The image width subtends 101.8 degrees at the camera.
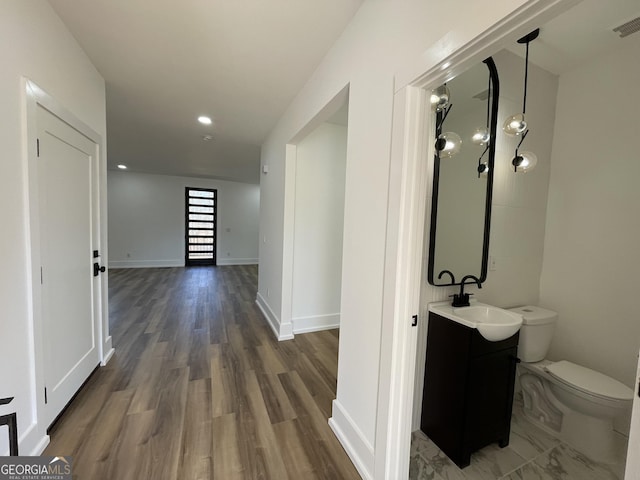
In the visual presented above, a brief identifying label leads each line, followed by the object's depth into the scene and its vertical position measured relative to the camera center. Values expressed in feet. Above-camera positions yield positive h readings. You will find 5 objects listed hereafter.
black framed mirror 5.71 +1.12
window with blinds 25.25 -0.44
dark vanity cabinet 4.92 -3.09
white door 5.32 -0.94
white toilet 5.18 -3.40
